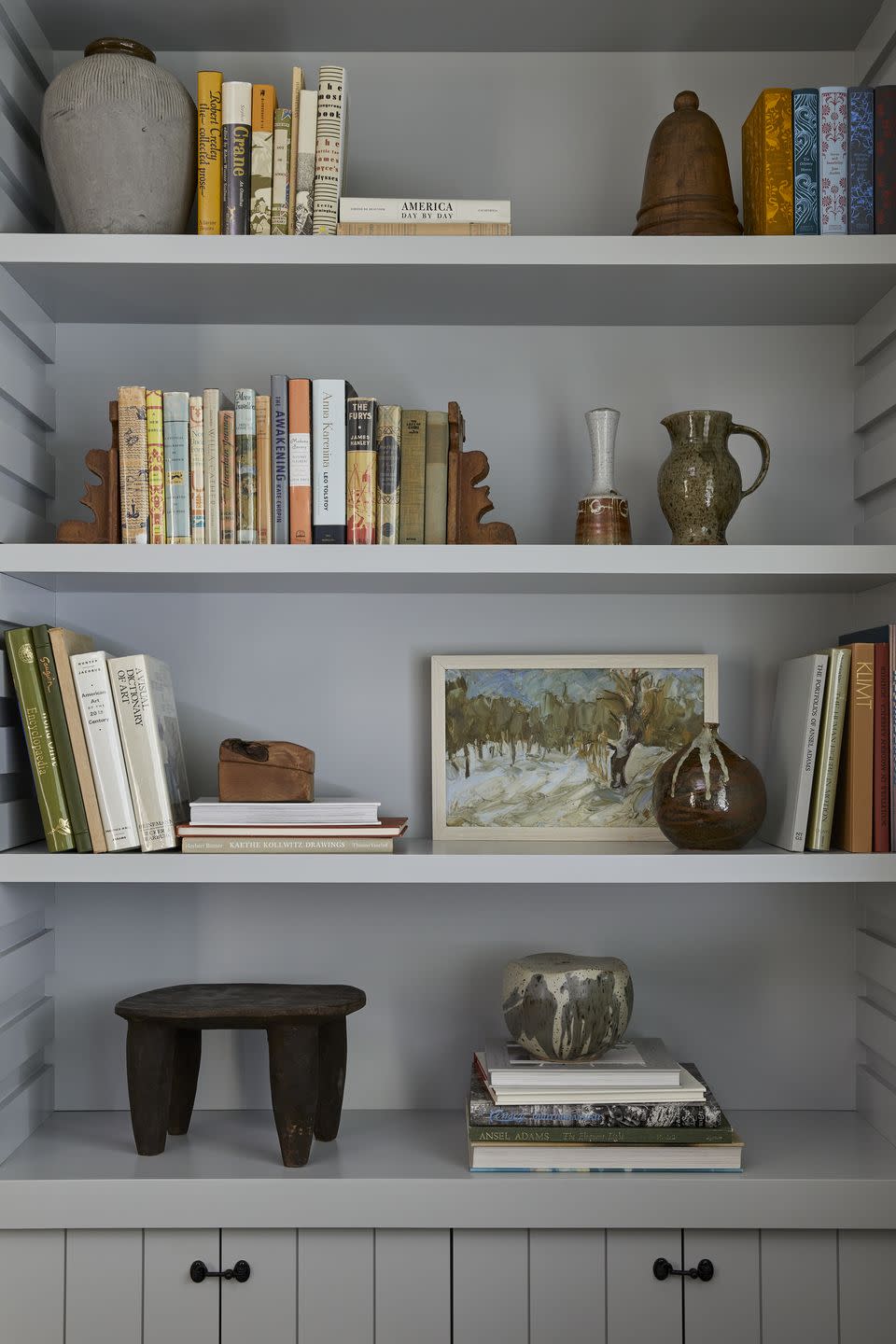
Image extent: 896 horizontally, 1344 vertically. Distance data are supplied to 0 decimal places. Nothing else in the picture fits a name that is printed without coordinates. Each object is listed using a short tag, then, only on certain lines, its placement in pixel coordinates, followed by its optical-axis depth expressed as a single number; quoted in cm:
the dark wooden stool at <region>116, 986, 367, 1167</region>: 155
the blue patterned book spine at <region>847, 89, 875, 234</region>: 159
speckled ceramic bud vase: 162
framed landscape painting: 178
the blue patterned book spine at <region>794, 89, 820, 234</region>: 159
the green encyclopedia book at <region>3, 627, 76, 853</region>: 154
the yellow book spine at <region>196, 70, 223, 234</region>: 160
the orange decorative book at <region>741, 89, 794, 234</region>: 159
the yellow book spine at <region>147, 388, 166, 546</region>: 158
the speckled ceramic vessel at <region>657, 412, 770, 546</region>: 161
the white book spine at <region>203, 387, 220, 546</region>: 157
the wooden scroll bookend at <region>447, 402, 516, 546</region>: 160
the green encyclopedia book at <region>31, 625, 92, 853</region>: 154
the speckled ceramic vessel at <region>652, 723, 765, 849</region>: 156
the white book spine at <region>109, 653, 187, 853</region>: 154
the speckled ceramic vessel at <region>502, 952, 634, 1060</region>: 155
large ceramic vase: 157
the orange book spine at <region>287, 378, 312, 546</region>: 157
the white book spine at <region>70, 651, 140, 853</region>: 153
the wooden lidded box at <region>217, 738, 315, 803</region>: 158
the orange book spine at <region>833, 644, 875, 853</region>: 155
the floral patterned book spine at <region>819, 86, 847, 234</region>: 159
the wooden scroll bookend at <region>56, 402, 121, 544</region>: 159
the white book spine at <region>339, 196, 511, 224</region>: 158
